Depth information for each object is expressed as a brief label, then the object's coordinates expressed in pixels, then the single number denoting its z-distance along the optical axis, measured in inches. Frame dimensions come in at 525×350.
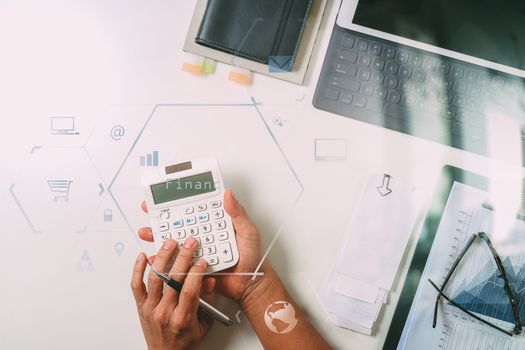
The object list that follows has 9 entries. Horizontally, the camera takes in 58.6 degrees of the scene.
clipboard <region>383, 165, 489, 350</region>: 26.4
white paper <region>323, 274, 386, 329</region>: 26.4
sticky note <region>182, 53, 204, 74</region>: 28.5
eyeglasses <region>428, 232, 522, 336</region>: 25.8
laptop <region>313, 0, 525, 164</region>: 26.9
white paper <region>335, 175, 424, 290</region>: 26.7
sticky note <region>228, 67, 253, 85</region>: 28.2
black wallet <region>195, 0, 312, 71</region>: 27.2
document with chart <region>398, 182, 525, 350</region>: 26.1
